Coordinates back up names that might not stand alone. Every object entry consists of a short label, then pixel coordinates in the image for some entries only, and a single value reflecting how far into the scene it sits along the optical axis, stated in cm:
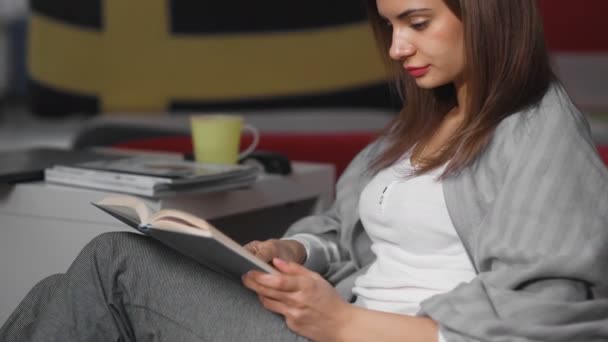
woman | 228
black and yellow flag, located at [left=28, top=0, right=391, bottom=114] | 489
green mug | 312
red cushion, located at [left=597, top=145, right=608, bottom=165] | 316
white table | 290
